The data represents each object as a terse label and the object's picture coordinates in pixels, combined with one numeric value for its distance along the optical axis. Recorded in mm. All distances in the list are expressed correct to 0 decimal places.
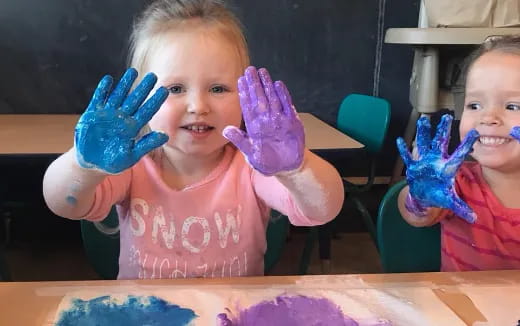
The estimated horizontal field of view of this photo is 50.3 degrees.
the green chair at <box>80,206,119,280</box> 1127
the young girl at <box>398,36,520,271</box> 1002
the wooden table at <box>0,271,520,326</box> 726
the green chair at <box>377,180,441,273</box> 1114
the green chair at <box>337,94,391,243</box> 2135
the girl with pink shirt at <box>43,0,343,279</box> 718
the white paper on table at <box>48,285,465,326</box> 731
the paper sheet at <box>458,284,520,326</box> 733
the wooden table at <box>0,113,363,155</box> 1678
